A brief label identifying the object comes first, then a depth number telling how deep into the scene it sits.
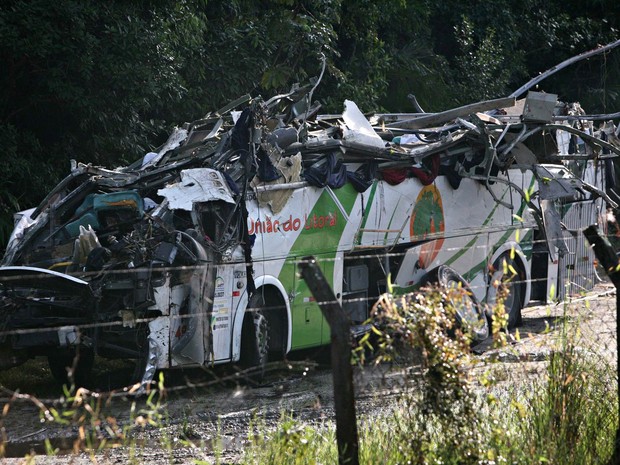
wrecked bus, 21.53
